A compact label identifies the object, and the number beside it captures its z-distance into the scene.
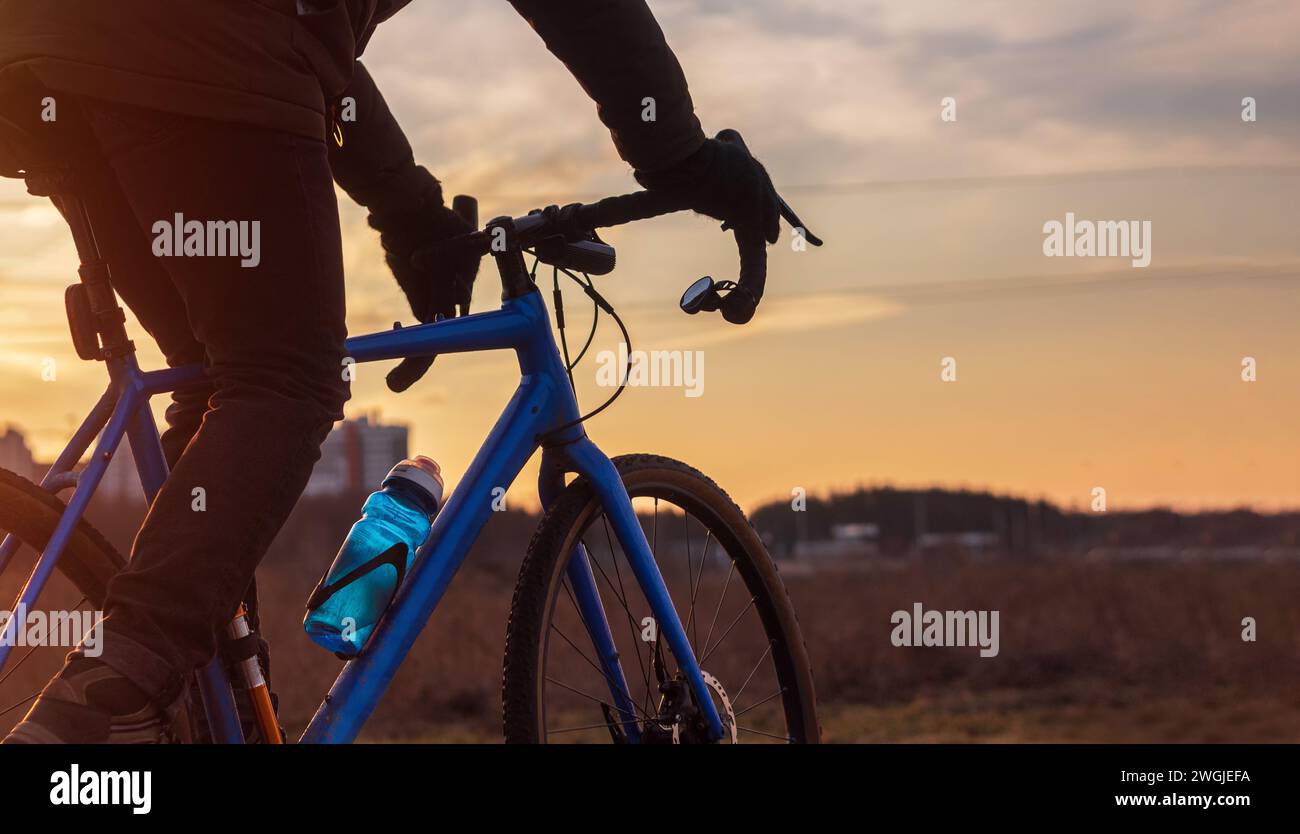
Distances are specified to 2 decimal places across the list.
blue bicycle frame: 1.79
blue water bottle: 1.80
